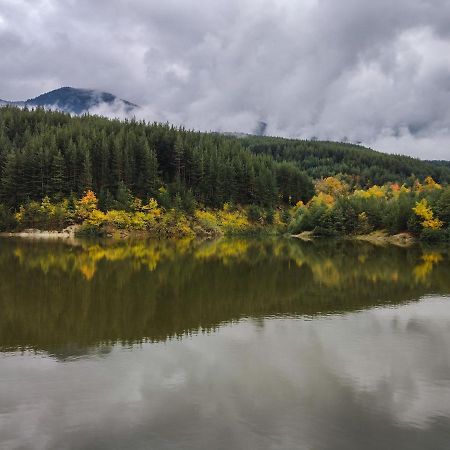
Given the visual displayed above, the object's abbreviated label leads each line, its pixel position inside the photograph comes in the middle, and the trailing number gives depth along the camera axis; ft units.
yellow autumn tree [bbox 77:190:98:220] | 356.59
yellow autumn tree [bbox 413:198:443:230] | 320.29
